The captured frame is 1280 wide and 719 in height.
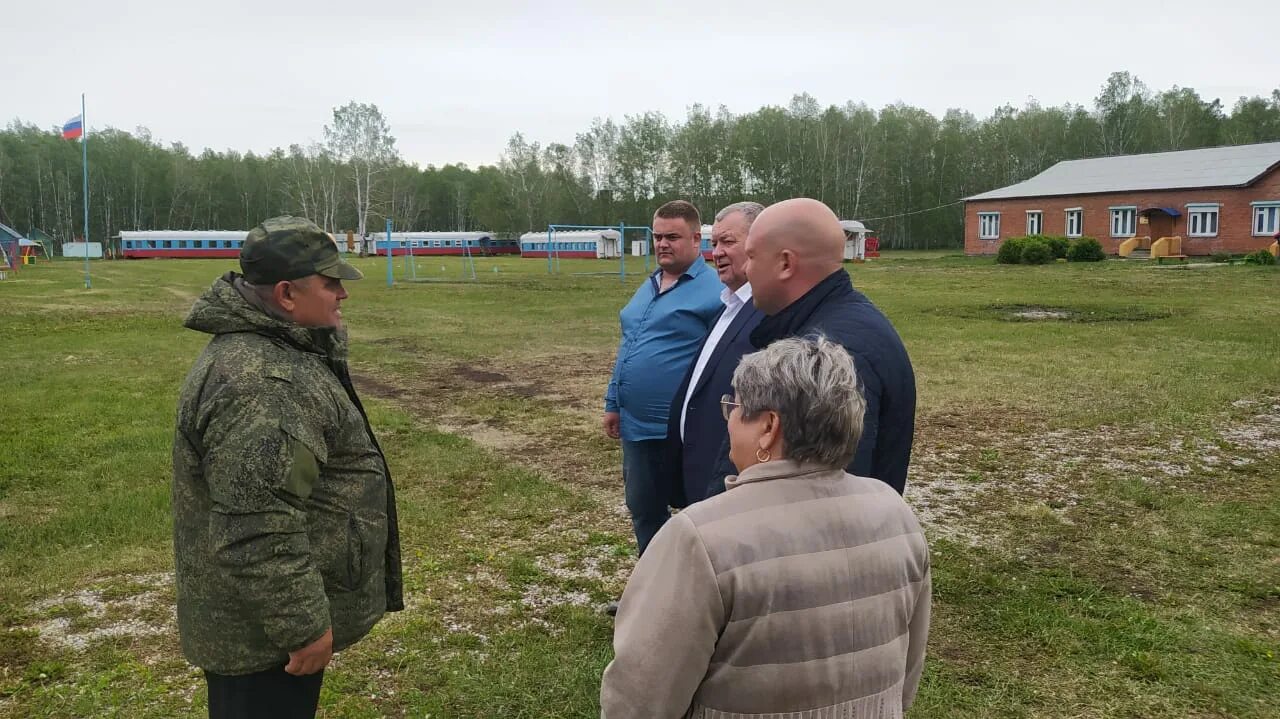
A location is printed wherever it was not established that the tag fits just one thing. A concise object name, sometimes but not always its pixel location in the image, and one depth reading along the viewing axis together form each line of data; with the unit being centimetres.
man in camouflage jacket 206
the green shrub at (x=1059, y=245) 3691
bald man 251
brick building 3825
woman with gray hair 163
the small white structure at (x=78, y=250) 6366
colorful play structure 4028
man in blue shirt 423
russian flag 3011
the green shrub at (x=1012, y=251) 3662
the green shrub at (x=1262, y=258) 3075
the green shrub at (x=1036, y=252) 3616
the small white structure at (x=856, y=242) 4731
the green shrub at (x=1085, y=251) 3638
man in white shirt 309
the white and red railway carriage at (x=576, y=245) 6003
